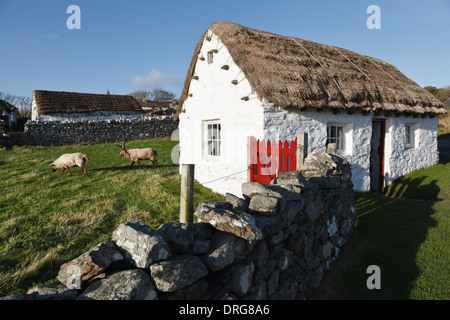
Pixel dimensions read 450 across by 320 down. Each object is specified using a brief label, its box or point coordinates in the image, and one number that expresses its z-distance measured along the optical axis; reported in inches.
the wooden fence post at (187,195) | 120.9
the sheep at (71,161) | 405.1
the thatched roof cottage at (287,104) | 284.0
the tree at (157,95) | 2380.7
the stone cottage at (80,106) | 927.7
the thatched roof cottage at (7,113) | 975.1
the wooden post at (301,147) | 205.6
